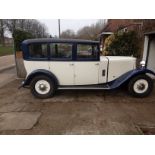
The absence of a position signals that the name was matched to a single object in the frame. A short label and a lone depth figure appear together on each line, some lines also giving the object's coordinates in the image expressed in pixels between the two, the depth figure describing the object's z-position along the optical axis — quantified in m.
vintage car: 4.74
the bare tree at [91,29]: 30.81
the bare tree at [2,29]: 28.54
